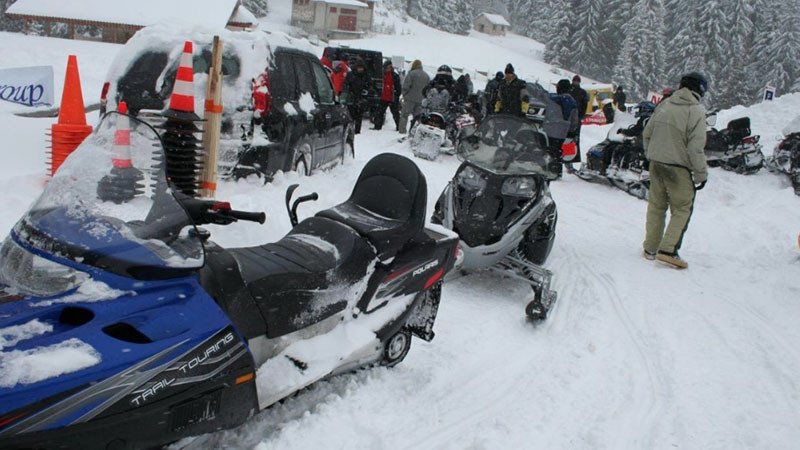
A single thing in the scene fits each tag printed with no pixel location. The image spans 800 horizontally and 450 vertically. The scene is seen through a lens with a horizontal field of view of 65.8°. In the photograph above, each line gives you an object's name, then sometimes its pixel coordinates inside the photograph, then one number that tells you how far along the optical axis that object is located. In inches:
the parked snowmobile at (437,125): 494.0
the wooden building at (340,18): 2397.9
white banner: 334.3
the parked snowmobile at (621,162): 445.1
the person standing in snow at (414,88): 594.5
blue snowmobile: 76.0
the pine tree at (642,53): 2241.6
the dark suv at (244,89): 254.4
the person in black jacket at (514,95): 466.6
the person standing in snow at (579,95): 553.9
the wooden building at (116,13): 1184.8
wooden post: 198.5
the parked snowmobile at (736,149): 520.7
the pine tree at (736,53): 2121.1
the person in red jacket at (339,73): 612.1
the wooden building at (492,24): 3351.4
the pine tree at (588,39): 2418.8
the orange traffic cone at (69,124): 225.8
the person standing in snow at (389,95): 615.8
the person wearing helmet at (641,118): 448.8
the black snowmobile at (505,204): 210.5
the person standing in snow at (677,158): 260.1
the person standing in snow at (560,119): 445.1
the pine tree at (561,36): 2461.9
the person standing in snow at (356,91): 571.8
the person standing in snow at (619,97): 926.6
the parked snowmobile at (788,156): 492.7
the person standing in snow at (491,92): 540.7
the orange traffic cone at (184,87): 181.5
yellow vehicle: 1095.5
